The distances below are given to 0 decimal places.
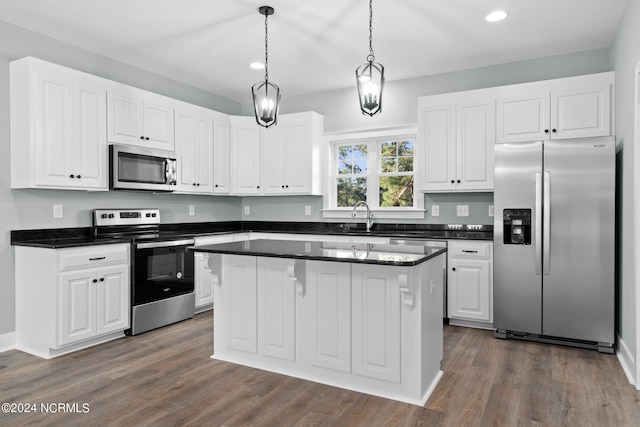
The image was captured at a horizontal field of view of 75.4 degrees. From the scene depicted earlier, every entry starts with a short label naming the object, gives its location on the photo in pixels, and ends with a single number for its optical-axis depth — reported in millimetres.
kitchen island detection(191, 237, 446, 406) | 2496
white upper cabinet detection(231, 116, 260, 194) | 5469
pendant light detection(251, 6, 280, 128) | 2956
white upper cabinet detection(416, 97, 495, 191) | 4219
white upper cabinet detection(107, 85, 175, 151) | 3963
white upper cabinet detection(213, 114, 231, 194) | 5215
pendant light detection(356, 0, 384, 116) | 2486
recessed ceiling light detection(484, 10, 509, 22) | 3261
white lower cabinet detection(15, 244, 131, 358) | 3268
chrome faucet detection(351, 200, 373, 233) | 5107
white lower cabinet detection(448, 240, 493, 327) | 3979
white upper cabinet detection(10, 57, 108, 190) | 3361
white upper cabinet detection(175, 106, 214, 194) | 4730
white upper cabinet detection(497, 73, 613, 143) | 3723
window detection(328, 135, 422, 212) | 5066
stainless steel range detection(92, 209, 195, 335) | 3848
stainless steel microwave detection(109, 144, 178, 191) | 3930
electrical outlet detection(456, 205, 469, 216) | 4594
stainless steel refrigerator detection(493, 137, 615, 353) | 3391
